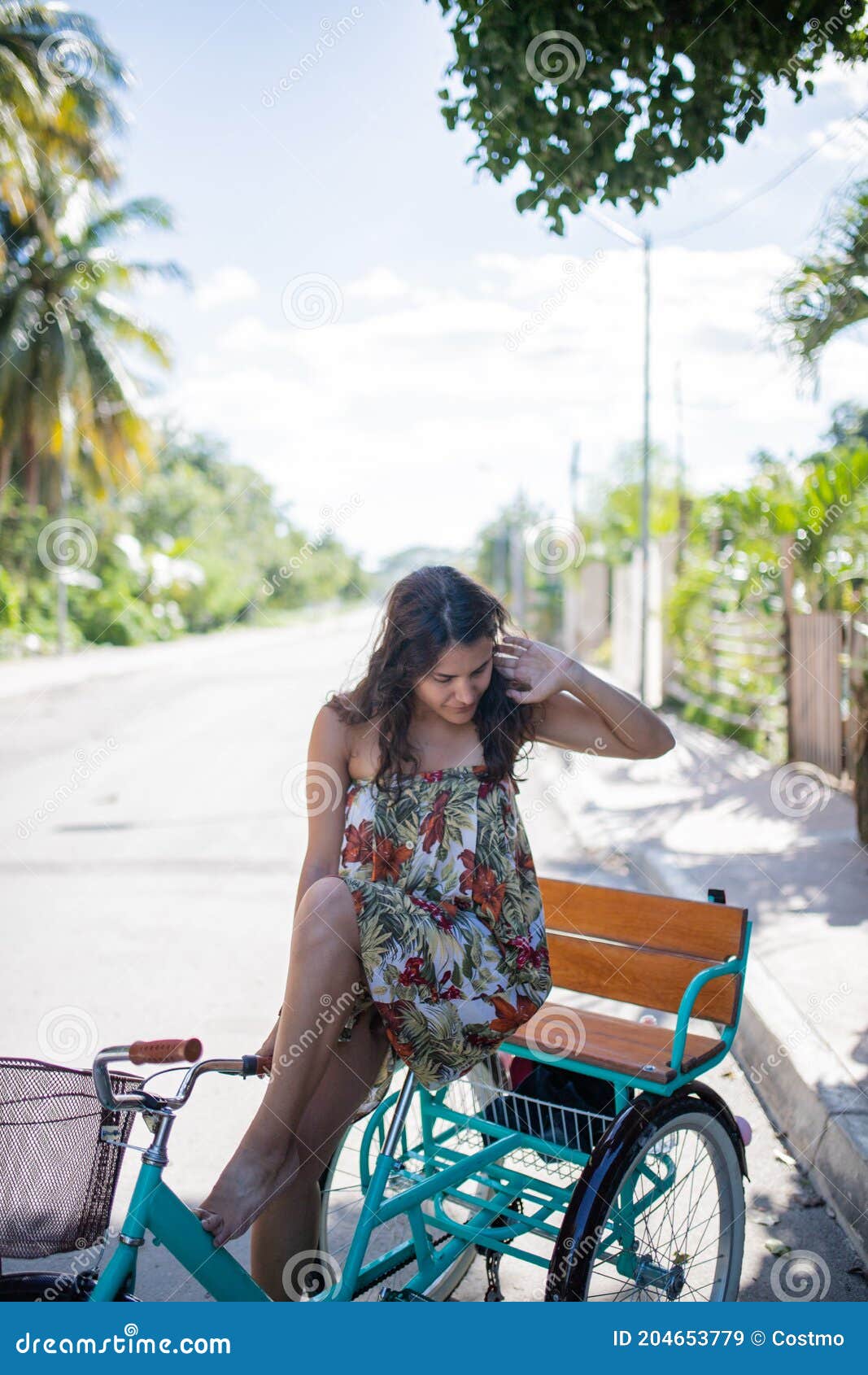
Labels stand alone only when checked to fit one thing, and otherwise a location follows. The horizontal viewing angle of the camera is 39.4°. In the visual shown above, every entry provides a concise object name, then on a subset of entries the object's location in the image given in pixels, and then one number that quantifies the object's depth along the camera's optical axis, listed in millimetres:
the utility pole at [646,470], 15930
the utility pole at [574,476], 33594
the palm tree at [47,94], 20609
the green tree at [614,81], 3652
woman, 2209
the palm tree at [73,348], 27203
